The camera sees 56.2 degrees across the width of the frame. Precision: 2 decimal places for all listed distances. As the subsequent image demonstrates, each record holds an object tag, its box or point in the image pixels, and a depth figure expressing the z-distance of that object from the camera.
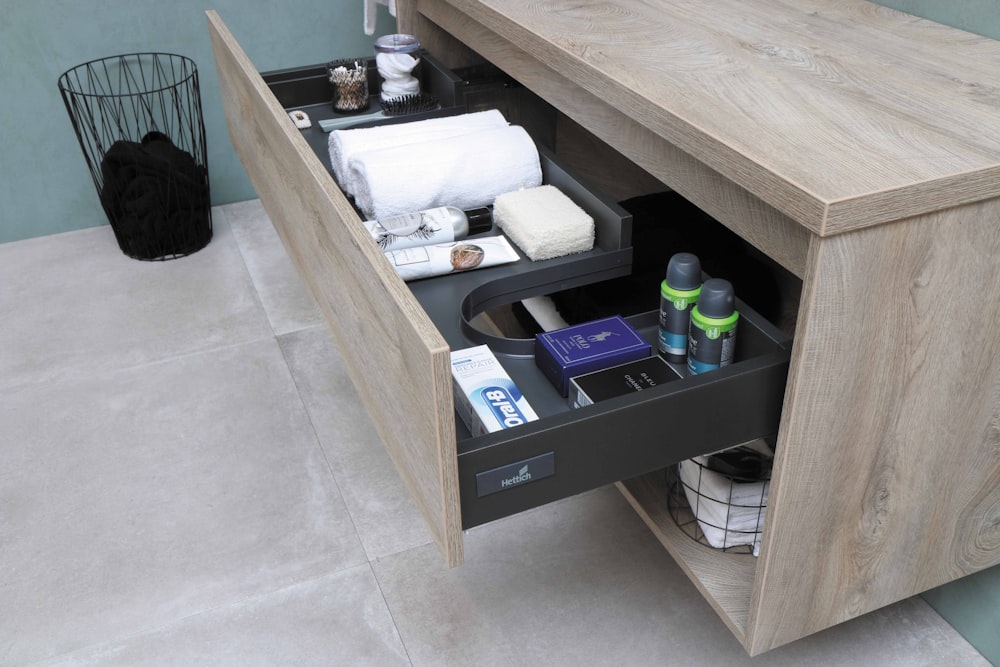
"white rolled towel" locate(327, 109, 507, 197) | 1.24
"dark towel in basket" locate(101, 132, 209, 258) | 2.16
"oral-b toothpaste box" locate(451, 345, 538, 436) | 0.88
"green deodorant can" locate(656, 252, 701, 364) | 0.96
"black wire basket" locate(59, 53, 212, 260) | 2.17
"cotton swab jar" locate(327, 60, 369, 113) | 1.50
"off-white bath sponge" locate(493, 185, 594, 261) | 1.09
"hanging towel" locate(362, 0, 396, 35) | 2.02
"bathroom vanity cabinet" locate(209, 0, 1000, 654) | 0.76
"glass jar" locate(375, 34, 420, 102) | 1.51
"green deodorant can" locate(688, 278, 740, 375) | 0.91
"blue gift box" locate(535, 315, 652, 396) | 0.93
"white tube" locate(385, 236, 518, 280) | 1.07
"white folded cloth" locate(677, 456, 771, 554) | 1.10
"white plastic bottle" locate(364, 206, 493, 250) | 1.13
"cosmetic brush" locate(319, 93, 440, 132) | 1.49
